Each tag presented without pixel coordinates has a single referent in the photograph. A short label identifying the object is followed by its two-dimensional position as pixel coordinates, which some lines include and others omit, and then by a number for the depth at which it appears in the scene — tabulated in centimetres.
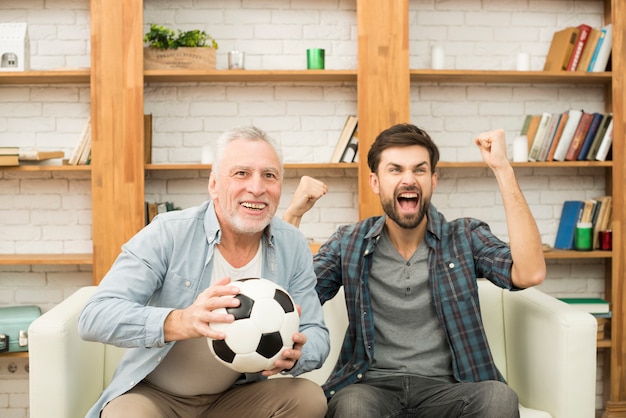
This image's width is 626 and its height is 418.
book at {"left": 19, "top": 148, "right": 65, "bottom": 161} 360
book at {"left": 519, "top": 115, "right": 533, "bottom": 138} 389
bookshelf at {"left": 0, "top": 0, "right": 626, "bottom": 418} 353
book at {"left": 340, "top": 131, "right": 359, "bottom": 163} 374
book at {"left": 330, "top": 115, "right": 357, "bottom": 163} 375
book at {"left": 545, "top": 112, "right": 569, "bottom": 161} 379
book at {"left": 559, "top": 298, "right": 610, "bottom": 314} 375
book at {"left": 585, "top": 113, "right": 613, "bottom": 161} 378
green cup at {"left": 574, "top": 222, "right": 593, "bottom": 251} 384
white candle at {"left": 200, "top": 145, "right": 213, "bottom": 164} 370
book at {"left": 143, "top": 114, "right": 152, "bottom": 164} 368
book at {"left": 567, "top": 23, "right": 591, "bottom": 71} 378
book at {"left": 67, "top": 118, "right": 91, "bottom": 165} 365
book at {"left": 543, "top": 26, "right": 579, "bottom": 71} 379
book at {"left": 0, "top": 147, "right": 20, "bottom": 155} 355
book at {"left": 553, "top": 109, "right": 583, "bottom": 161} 377
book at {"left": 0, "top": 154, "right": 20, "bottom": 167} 354
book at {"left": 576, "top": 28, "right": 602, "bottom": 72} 377
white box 360
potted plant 363
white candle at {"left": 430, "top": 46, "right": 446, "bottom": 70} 378
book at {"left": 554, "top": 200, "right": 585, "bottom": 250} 391
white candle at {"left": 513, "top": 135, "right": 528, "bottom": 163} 377
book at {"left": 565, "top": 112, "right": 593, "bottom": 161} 378
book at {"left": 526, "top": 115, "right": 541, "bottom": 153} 386
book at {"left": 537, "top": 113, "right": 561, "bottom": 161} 380
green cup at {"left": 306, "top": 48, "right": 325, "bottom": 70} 371
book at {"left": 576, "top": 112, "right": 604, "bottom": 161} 378
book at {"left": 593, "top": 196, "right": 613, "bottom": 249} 382
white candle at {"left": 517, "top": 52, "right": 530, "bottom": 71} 381
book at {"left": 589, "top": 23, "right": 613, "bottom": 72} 377
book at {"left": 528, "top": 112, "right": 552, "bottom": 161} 383
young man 234
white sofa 213
